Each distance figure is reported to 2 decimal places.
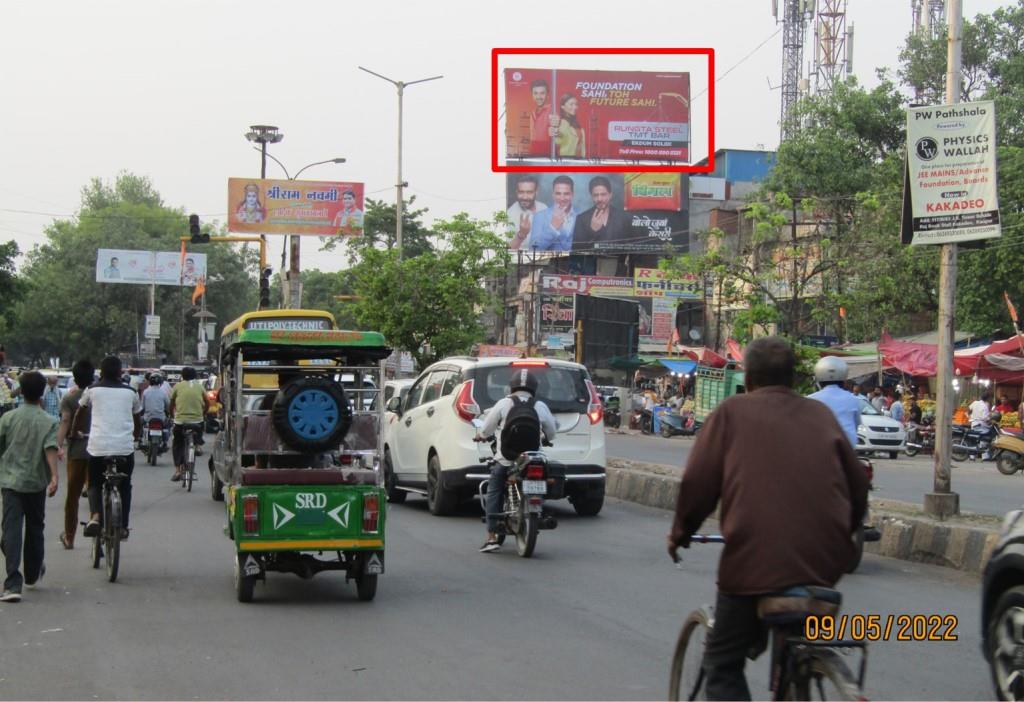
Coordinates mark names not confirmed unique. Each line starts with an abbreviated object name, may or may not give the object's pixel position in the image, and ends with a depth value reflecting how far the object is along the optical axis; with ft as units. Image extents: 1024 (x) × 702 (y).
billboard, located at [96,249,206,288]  228.84
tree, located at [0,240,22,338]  96.63
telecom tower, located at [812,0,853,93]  192.44
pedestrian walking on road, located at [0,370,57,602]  30.12
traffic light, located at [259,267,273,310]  126.31
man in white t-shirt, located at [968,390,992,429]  100.83
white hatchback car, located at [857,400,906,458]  101.71
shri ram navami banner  165.58
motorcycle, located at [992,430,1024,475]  84.48
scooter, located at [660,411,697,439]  137.39
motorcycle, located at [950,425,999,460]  100.94
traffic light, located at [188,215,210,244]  115.81
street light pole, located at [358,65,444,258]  146.49
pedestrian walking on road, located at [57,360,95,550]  35.83
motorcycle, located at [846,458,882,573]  30.15
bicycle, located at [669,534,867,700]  12.71
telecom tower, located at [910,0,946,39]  177.17
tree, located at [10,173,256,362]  249.96
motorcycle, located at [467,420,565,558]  37.93
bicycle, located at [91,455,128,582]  32.45
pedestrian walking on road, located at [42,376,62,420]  89.45
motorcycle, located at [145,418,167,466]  72.13
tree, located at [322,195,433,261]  231.91
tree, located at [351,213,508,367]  119.85
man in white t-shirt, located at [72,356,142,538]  33.96
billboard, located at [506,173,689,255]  194.29
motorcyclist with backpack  38.96
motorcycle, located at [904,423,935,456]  108.78
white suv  48.32
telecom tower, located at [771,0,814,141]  194.08
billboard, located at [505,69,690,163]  150.20
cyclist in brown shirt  13.34
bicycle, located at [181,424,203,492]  62.59
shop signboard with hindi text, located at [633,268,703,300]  198.18
